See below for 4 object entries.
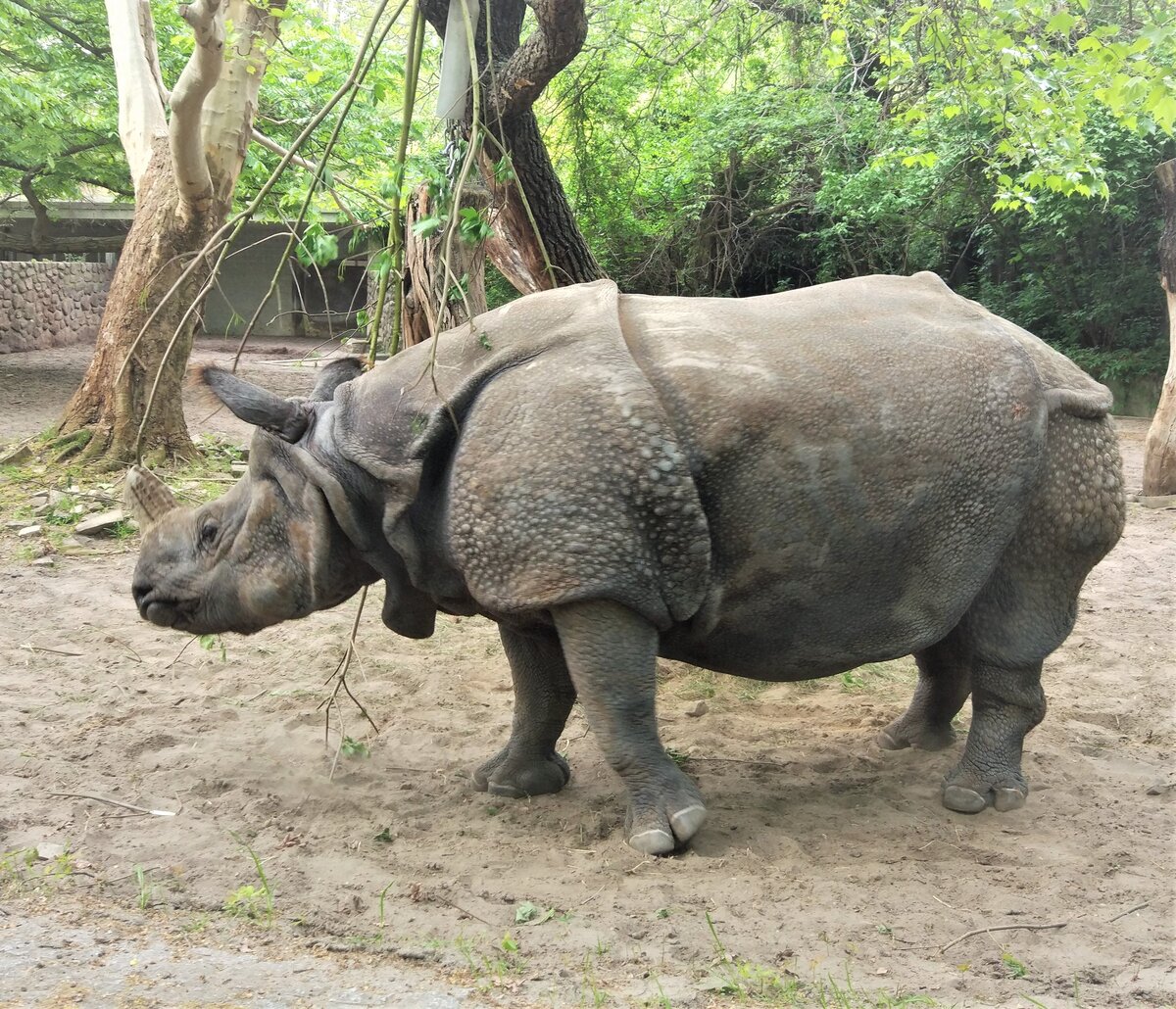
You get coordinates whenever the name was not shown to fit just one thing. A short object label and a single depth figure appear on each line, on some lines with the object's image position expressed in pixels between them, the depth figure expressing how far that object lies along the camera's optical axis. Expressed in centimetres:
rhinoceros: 368
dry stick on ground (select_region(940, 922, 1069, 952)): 341
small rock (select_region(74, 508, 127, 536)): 853
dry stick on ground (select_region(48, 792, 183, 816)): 429
